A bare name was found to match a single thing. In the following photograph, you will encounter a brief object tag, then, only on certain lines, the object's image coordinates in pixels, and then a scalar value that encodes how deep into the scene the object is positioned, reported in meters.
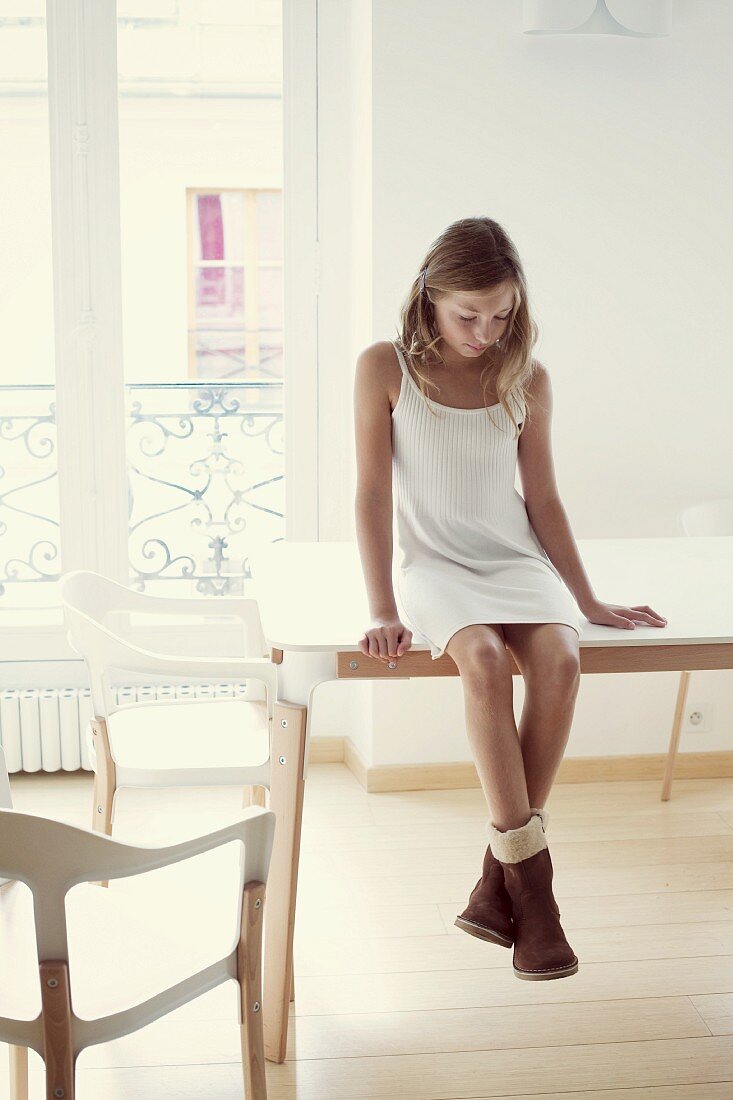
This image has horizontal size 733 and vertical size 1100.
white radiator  3.24
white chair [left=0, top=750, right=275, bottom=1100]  1.16
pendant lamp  2.86
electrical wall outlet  3.26
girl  1.70
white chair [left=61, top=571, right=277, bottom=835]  2.09
